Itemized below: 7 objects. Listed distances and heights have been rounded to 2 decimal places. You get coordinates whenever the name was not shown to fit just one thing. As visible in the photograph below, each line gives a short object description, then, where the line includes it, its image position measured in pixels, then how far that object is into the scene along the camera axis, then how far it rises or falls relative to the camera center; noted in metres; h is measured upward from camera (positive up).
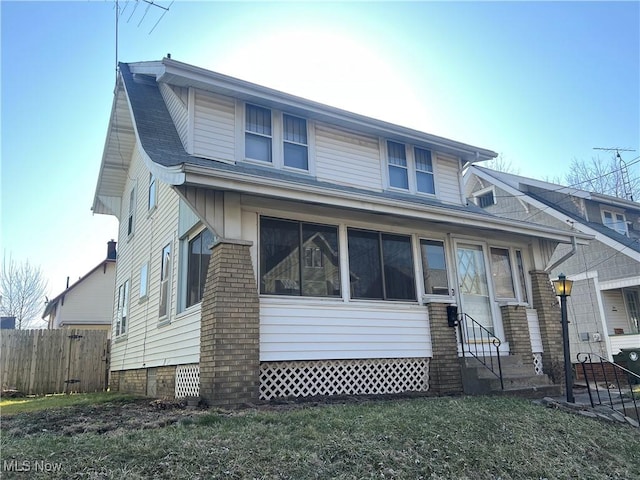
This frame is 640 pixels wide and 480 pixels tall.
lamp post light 7.53 +0.42
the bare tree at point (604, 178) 25.02 +9.14
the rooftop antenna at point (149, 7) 8.45 +6.24
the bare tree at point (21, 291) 31.70 +5.23
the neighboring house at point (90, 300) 25.11 +3.48
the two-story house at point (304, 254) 7.07 +1.84
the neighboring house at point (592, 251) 16.25 +3.22
